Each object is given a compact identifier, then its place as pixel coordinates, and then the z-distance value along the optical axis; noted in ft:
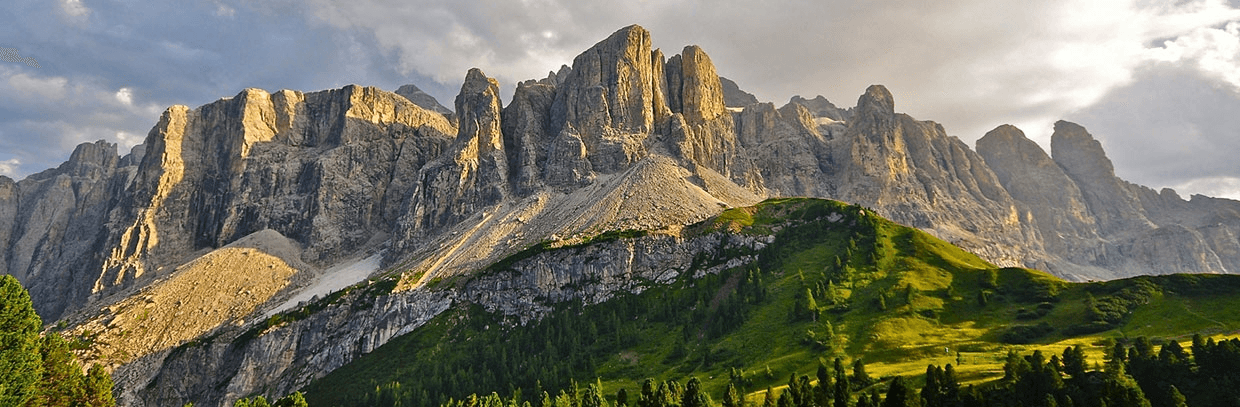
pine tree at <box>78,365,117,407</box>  247.50
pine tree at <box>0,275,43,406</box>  206.39
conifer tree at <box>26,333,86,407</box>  235.44
